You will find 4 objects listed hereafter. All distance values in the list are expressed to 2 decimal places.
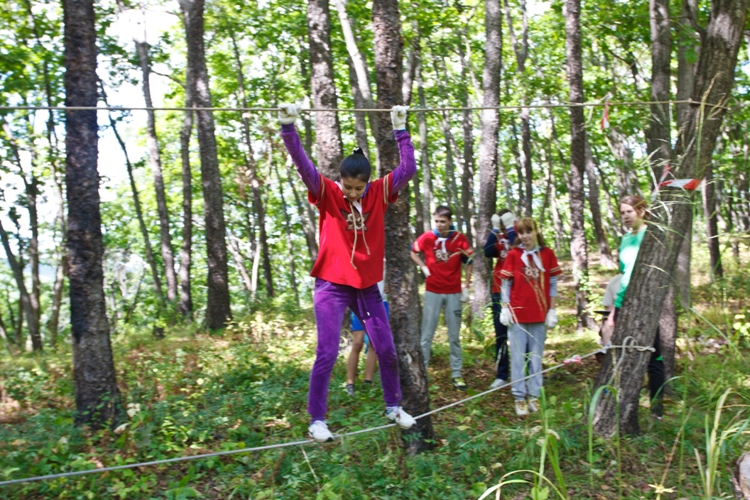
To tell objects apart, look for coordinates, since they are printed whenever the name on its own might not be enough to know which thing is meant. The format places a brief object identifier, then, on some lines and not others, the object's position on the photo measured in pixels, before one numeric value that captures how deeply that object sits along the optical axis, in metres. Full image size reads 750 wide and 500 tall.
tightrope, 4.94
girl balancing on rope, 4.35
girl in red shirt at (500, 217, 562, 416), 6.27
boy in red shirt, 7.29
